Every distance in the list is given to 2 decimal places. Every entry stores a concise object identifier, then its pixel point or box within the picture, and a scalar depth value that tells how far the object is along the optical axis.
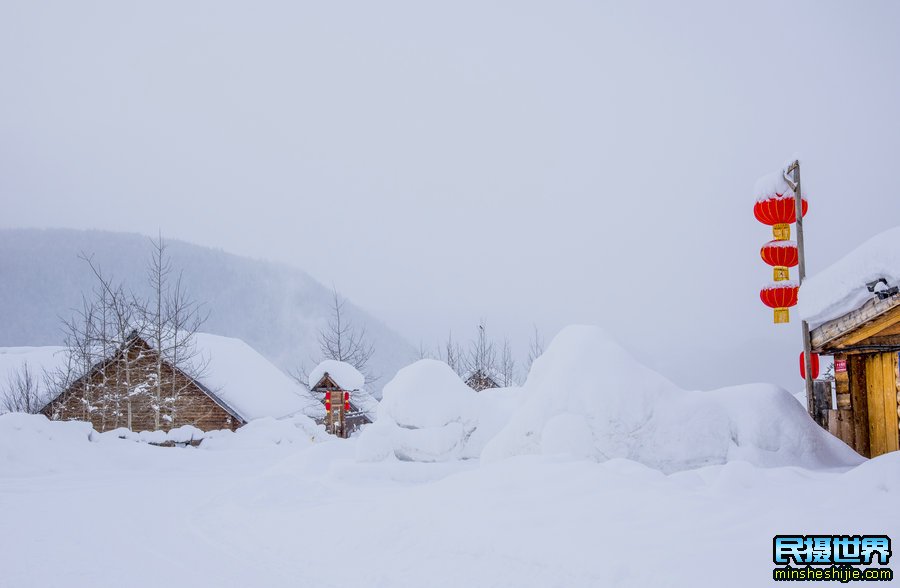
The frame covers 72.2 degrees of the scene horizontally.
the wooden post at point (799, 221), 12.38
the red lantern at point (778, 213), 12.91
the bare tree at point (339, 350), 37.69
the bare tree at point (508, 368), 51.22
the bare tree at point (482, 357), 47.88
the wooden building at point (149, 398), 28.67
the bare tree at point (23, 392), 31.25
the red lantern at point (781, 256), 12.98
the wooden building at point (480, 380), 39.97
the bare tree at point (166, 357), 28.06
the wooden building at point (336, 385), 27.55
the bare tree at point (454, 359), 48.22
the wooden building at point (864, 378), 9.91
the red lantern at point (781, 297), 13.09
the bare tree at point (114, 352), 28.30
